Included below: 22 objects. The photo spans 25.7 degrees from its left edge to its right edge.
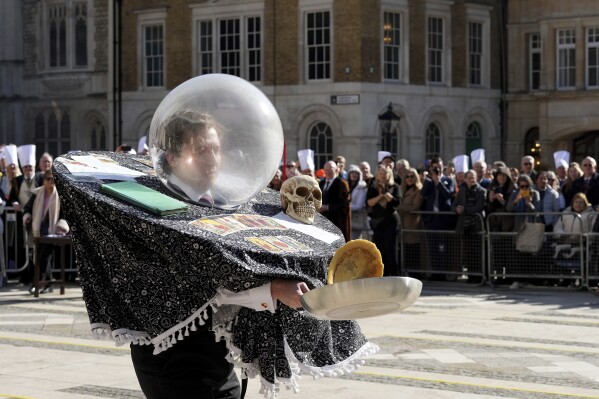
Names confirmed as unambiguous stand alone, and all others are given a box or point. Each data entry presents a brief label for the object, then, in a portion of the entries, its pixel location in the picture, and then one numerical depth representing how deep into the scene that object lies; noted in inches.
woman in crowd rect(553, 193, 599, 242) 763.4
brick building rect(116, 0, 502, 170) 1472.7
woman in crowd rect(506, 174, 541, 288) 786.8
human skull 248.8
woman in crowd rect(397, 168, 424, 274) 839.1
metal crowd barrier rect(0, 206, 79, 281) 802.8
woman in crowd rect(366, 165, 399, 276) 796.0
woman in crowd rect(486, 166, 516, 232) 803.4
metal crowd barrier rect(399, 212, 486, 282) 816.3
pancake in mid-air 215.6
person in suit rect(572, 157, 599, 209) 795.4
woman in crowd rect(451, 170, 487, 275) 811.4
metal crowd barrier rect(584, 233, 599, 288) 759.7
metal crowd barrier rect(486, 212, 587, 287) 771.4
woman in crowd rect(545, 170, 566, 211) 807.7
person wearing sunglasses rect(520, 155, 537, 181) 876.0
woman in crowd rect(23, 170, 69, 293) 724.0
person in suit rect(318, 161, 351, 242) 788.6
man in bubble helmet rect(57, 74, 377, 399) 221.3
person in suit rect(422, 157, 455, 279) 832.9
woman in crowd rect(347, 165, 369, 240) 866.8
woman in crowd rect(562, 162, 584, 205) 810.8
